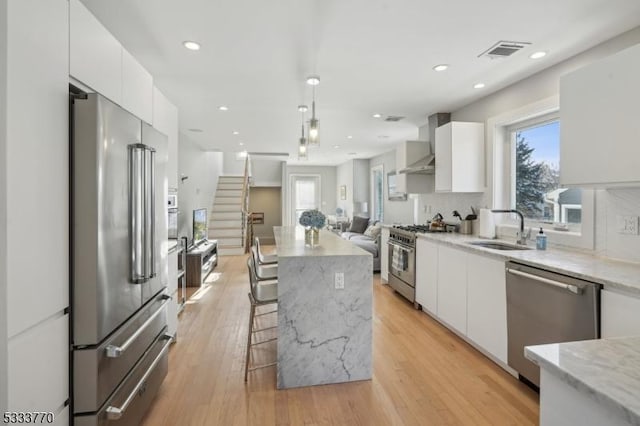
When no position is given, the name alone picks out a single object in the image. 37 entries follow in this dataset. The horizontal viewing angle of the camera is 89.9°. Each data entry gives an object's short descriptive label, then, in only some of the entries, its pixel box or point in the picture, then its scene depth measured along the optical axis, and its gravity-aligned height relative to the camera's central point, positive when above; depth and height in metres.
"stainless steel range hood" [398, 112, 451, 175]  4.35 +0.76
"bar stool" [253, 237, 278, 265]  3.24 -0.58
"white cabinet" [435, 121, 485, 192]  3.77 +0.66
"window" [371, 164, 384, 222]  8.58 +0.58
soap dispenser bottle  2.79 -0.25
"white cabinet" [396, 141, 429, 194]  4.80 +0.75
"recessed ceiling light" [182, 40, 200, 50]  2.52 +1.34
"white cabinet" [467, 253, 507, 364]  2.56 -0.78
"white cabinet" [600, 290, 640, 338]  1.64 -0.54
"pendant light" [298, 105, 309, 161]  3.55 +0.73
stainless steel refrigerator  1.45 -0.25
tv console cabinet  5.07 -0.85
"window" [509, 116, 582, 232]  2.90 +0.34
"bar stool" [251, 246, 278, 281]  3.58 -0.68
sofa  6.02 -0.50
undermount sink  3.17 -0.32
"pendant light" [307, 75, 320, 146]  3.04 +0.80
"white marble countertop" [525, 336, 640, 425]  0.67 -0.38
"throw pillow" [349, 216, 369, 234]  7.85 -0.28
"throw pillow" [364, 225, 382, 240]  6.39 -0.39
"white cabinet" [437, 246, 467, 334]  3.06 -0.75
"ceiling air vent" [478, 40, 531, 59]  2.48 +1.31
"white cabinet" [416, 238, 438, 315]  3.58 -0.73
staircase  8.11 -0.13
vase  2.95 -0.23
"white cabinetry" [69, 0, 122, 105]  1.48 +0.80
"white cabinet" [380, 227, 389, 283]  5.04 -0.67
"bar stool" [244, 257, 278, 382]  2.45 -0.65
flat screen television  5.56 -0.24
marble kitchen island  2.36 -0.79
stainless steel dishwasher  1.86 -0.63
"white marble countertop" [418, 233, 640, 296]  1.75 -0.35
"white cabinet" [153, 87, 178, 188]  2.61 +0.78
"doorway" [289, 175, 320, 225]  10.95 +0.74
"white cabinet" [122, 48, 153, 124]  1.99 +0.84
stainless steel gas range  4.08 -0.63
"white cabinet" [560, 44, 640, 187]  1.87 +0.57
